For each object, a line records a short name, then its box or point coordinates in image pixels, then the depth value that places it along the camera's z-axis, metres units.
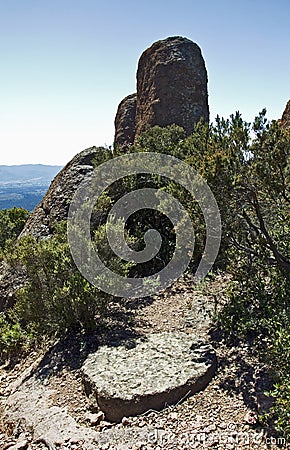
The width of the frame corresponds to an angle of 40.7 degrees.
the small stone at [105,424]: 4.25
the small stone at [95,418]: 4.32
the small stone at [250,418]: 3.89
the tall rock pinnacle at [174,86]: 13.58
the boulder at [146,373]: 4.32
